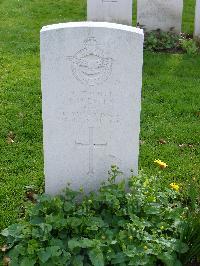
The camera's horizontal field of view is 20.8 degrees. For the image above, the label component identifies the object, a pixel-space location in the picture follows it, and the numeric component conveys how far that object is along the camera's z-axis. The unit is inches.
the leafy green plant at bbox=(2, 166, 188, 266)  144.4
